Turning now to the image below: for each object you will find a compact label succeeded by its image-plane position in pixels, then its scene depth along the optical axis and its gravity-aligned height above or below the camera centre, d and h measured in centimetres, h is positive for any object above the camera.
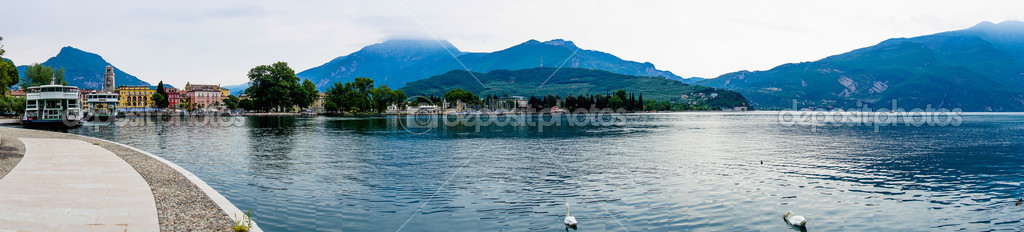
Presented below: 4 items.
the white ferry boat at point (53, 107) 7338 +55
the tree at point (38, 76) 11962 +792
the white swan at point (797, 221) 1439 -297
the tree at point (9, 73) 5434 +429
